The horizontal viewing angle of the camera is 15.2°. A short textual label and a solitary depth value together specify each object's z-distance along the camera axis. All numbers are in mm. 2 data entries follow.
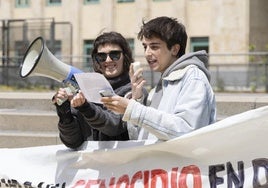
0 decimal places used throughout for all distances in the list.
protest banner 6205
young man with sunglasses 6777
